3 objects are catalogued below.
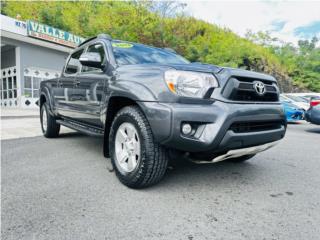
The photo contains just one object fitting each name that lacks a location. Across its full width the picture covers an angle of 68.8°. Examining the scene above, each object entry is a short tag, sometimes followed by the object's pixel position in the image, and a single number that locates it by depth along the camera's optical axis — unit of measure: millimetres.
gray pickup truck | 1971
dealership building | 14273
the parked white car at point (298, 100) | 10281
